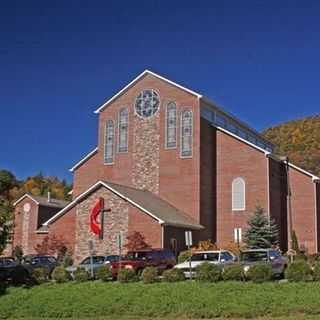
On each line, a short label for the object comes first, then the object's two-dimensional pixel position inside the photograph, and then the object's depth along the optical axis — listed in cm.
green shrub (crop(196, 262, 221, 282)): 2783
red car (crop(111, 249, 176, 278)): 3322
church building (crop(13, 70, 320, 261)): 5172
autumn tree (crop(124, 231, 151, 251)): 4404
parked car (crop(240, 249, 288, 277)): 3066
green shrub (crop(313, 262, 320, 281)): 2656
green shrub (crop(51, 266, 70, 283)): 3144
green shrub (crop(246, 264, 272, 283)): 2695
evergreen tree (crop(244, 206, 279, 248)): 4916
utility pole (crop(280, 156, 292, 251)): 5474
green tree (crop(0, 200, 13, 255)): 3228
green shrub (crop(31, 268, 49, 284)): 3172
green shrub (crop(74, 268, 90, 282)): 3080
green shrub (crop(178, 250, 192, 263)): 3955
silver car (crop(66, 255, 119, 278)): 3441
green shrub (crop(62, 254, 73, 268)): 4248
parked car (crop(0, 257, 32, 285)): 3199
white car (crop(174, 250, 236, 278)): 3062
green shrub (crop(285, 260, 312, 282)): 2655
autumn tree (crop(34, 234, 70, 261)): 4702
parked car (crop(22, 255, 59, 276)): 3769
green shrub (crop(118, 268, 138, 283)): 2938
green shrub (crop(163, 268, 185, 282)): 2847
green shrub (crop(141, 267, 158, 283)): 2858
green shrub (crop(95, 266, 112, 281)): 3088
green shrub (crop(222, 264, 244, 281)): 2788
